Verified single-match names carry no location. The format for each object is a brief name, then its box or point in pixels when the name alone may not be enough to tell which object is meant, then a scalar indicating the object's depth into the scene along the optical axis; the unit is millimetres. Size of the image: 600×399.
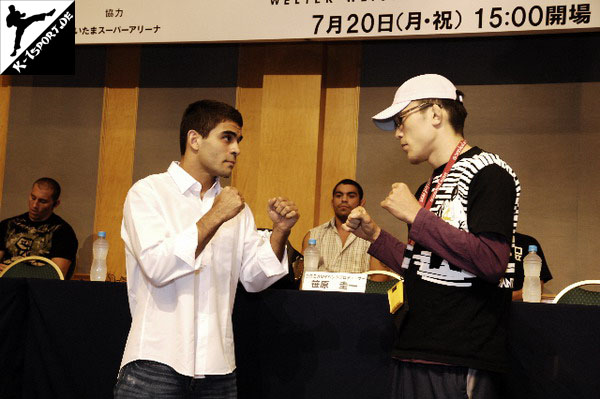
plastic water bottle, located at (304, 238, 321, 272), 4129
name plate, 2746
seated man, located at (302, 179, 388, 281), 5250
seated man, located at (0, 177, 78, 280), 5500
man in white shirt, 2037
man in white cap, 1785
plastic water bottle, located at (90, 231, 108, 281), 3896
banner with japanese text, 4738
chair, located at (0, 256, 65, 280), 3828
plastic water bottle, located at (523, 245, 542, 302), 3634
